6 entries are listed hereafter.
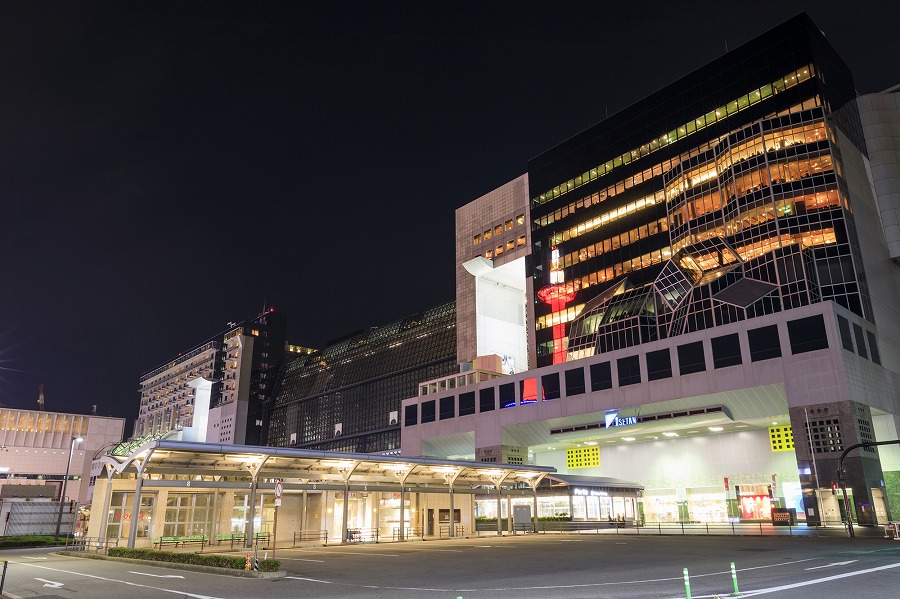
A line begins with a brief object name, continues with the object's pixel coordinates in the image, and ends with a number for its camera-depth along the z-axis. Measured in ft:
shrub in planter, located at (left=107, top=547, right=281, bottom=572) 77.10
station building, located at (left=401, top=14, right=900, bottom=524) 197.88
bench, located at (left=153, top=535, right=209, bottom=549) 122.07
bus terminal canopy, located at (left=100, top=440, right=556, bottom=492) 111.24
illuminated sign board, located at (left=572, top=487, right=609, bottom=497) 203.21
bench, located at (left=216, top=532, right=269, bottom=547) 131.23
